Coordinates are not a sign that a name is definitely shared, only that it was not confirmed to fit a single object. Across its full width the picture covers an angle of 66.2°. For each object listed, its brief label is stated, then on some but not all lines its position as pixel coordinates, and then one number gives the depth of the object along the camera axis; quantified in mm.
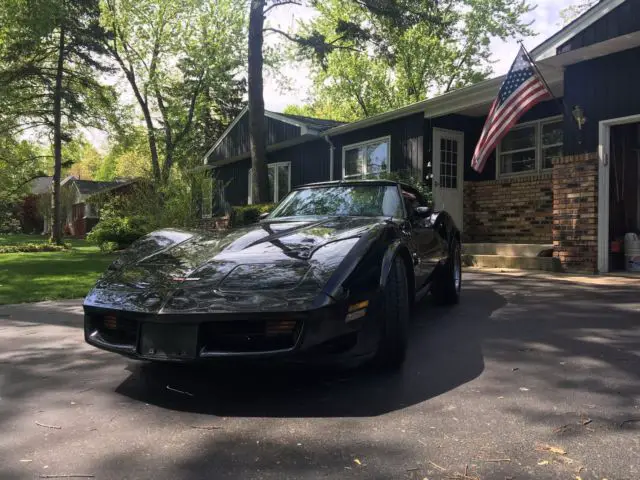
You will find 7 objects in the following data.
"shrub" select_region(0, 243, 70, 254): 17953
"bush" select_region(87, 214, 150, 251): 15516
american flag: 7855
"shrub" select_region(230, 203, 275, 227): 12227
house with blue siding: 7410
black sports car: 2447
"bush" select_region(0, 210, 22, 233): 33938
